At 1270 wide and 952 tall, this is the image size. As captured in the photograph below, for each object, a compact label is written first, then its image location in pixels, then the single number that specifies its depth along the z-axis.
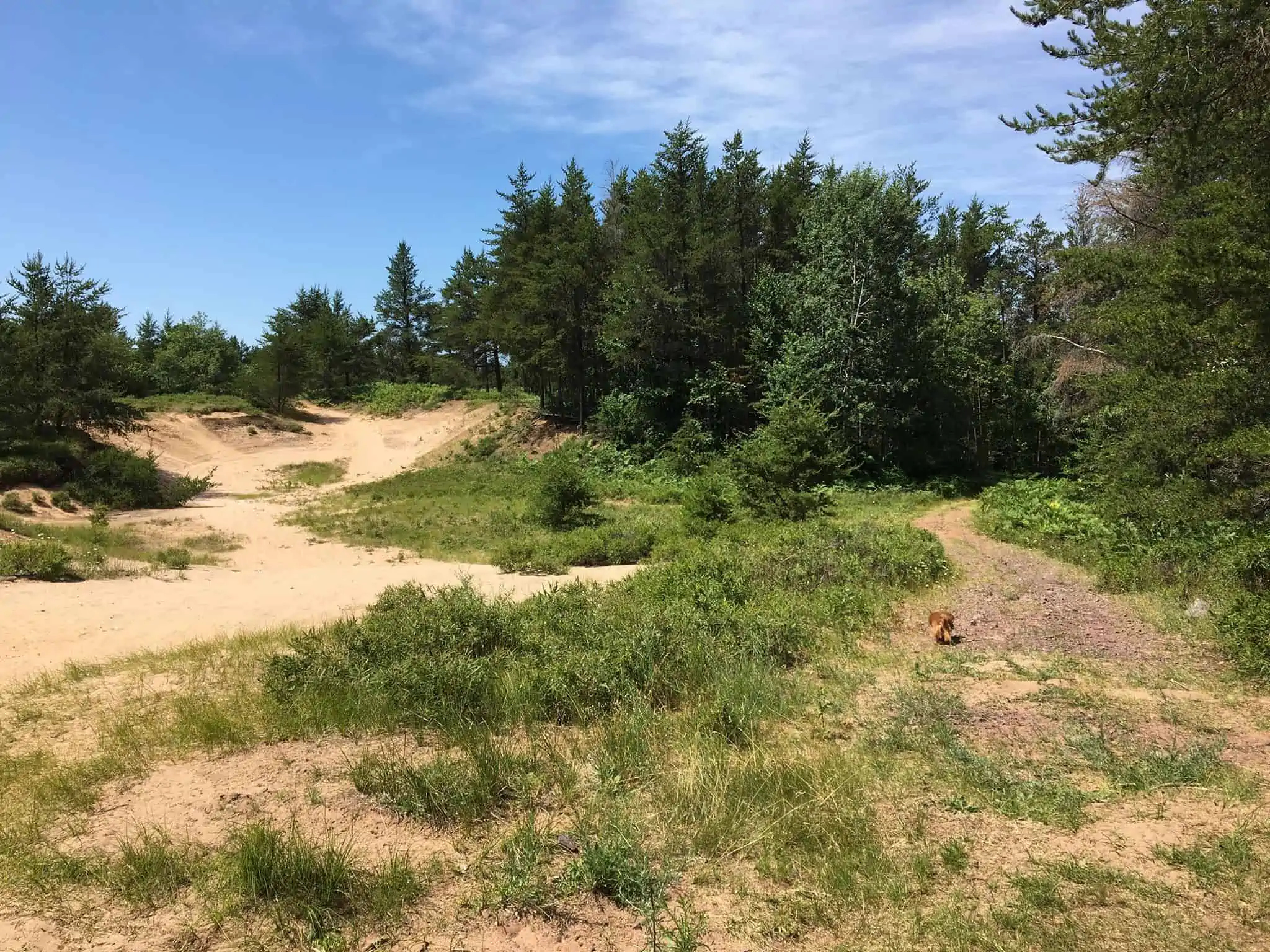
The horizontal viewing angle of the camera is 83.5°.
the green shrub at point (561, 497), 20.56
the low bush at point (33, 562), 12.70
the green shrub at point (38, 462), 22.17
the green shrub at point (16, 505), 20.08
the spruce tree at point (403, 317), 66.69
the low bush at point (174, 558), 15.26
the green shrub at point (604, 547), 15.95
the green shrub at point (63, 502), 21.81
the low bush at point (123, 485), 23.12
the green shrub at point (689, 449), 29.27
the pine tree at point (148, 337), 56.31
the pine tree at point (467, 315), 46.91
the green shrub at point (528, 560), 15.11
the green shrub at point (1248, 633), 7.04
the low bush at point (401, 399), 47.44
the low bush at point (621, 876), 4.02
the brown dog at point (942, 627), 8.88
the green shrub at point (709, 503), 18.27
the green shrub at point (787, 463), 18.80
